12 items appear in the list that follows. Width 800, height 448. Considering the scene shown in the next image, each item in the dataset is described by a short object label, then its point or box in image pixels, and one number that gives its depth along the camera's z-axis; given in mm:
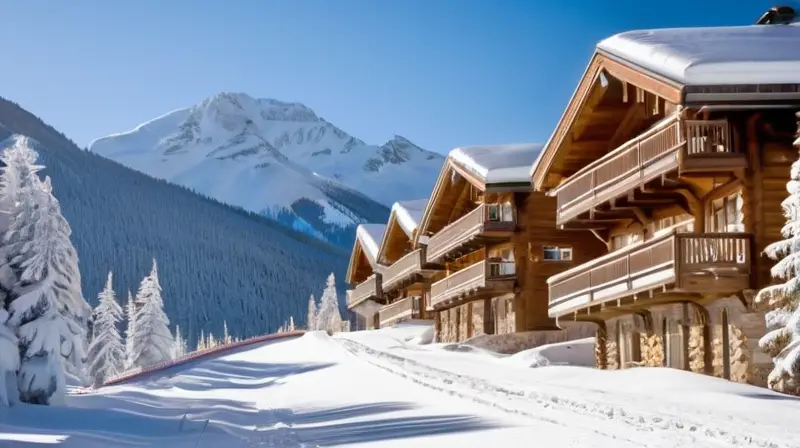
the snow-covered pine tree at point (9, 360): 23016
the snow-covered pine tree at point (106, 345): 66875
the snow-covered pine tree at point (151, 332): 71312
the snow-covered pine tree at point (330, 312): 126750
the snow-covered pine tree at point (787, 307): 18469
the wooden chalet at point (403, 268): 60062
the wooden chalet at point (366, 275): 75625
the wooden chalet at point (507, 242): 41656
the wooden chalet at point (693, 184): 21781
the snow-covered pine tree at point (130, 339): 73412
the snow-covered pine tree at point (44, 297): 25547
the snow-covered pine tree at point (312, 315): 145362
